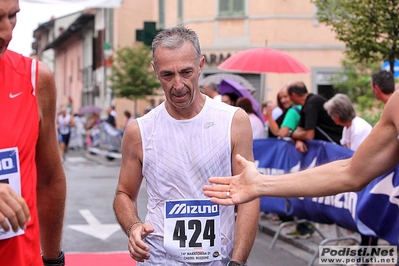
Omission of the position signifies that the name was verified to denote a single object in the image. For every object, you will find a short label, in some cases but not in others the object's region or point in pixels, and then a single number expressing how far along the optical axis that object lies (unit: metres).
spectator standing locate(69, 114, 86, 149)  33.59
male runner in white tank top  3.84
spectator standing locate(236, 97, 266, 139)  10.50
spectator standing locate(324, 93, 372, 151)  8.36
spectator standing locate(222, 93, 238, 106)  11.10
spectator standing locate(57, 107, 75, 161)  26.95
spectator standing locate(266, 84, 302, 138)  10.17
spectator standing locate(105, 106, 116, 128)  28.39
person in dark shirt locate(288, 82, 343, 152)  9.57
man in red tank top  2.82
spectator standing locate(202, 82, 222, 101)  11.65
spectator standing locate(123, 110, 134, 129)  26.08
